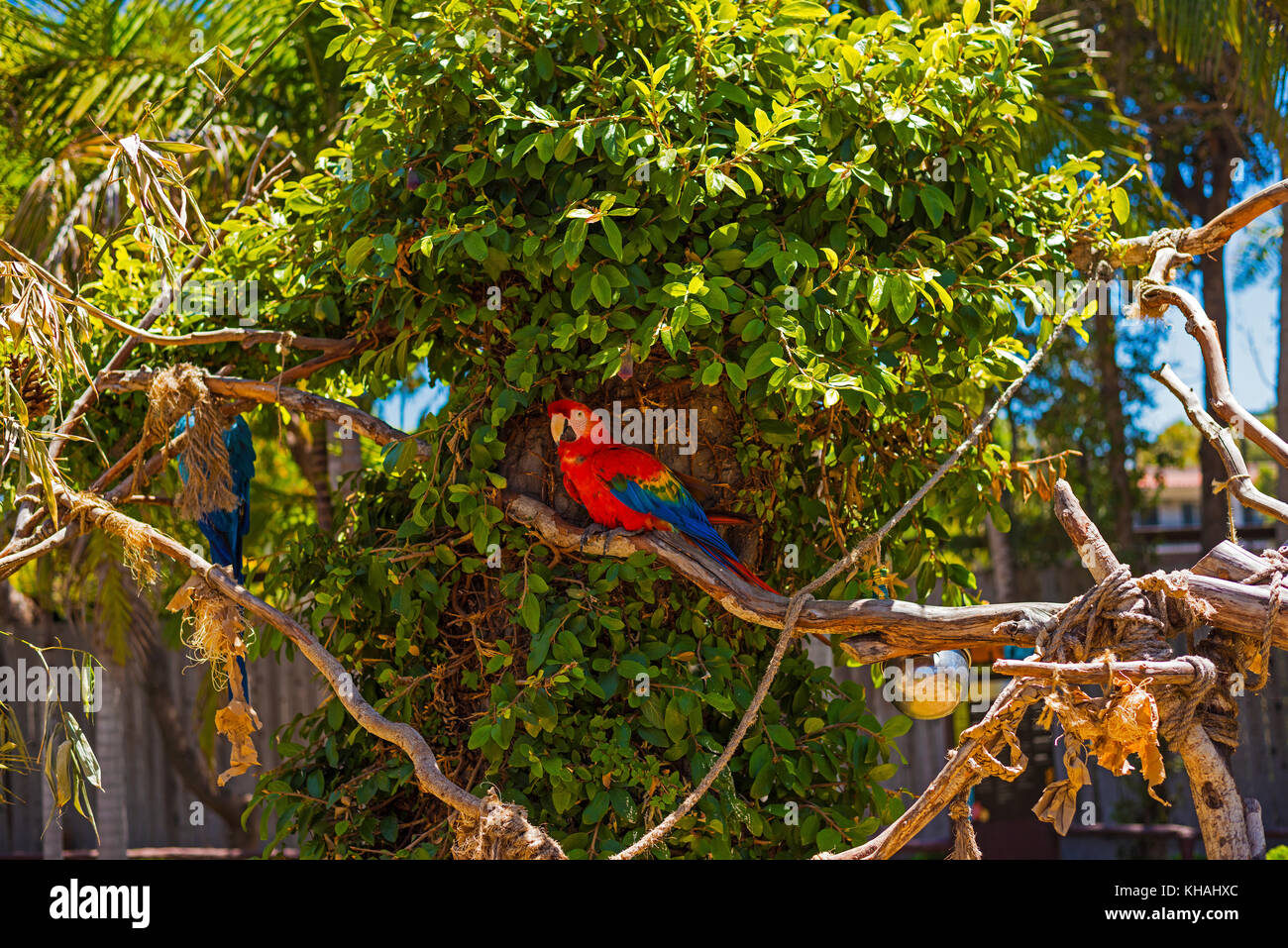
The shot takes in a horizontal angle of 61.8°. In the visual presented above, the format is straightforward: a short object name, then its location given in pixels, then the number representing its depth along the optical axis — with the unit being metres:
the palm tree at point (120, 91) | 5.18
